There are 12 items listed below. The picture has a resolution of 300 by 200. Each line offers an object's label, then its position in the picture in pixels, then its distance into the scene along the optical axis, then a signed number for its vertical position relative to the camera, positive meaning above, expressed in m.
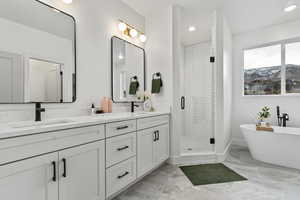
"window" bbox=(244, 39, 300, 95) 3.22 +0.67
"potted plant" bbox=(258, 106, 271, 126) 3.03 -0.30
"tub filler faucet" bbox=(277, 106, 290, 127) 3.08 -0.36
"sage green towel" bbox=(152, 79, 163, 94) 2.81 +0.27
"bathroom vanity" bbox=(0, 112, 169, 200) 0.95 -0.46
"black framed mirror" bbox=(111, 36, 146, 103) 2.45 +0.50
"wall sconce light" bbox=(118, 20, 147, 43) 2.52 +1.18
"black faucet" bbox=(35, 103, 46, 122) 1.47 -0.10
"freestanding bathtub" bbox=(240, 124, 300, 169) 2.40 -0.75
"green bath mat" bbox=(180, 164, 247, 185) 2.13 -1.08
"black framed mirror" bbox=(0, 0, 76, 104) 1.38 +0.47
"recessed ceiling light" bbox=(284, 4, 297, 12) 2.63 +1.56
